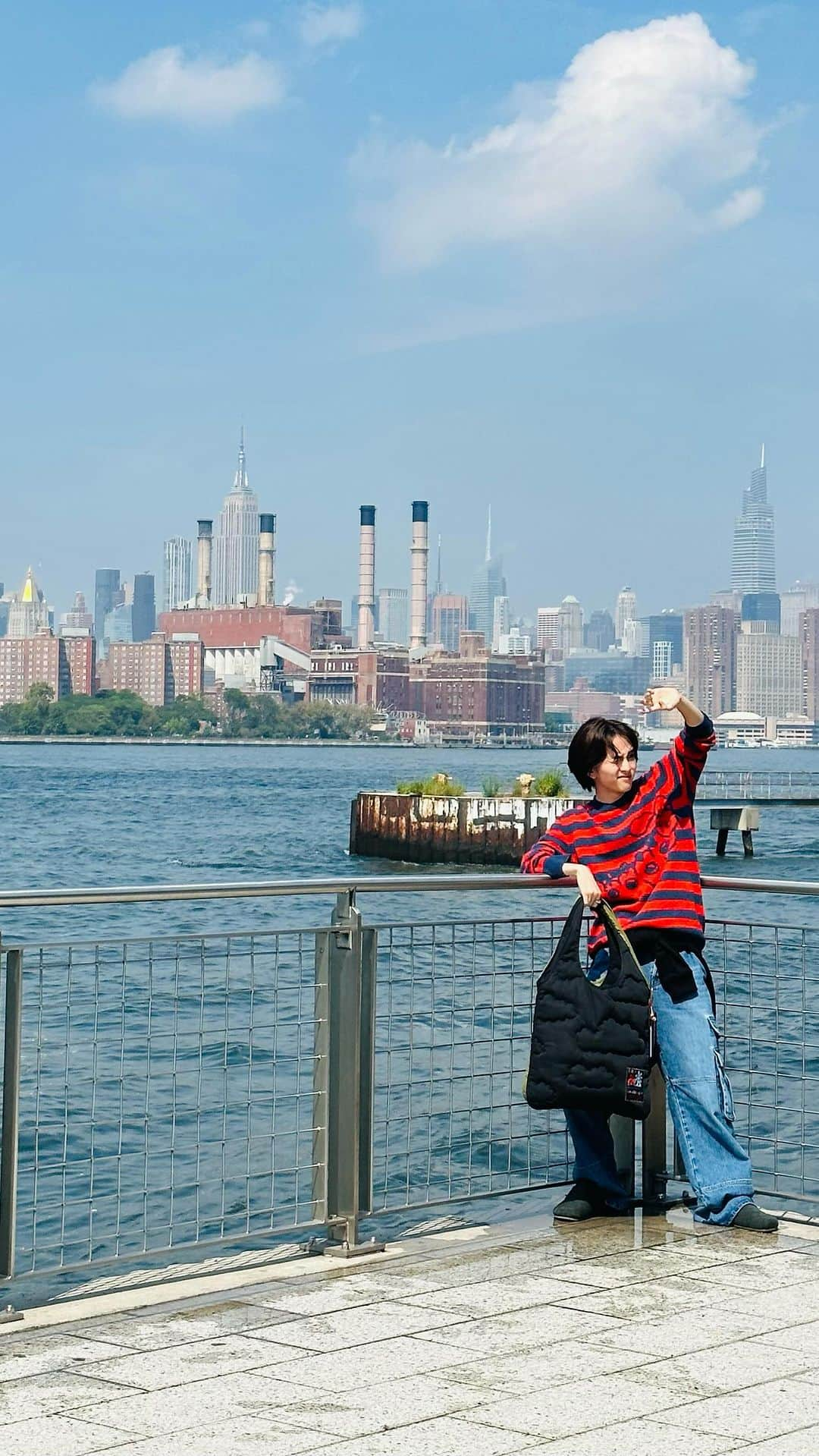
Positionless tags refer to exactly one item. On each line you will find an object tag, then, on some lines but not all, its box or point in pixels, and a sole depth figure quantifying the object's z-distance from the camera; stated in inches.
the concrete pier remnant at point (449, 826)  1796.3
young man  228.4
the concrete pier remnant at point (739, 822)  2145.7
